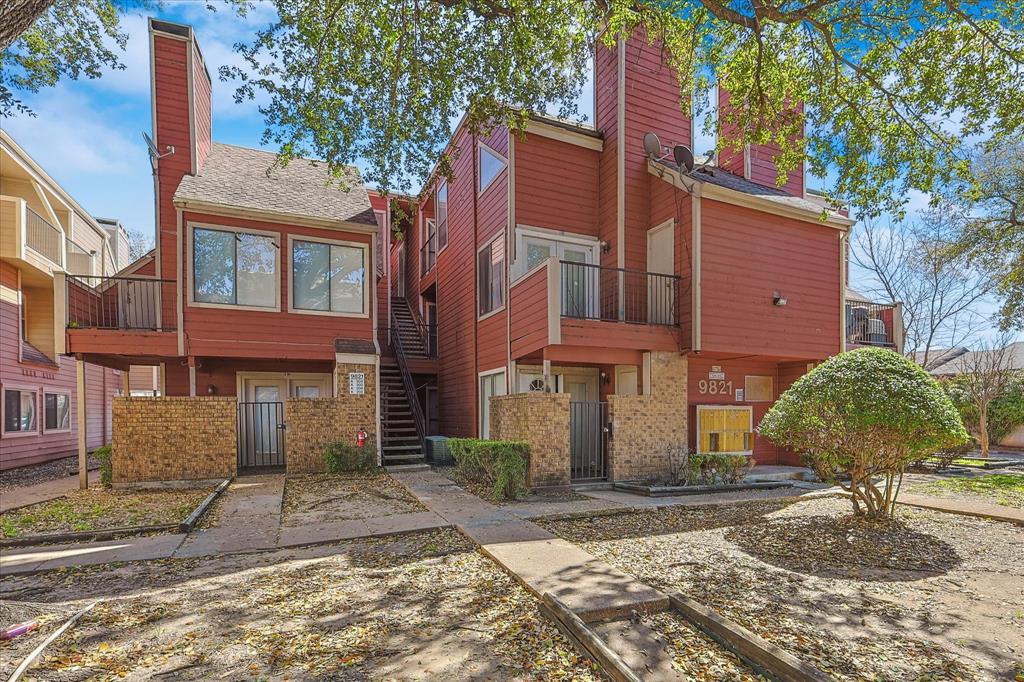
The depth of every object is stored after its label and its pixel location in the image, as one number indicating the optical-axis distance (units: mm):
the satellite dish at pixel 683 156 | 11484
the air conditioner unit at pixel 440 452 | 12984
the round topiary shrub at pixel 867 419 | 5887
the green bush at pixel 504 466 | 8156
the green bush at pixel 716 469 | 9539
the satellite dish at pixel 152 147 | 12005
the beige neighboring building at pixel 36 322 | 13469
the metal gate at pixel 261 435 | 12242
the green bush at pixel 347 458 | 11124
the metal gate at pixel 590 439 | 10133
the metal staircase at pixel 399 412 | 12719
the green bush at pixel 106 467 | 9820
